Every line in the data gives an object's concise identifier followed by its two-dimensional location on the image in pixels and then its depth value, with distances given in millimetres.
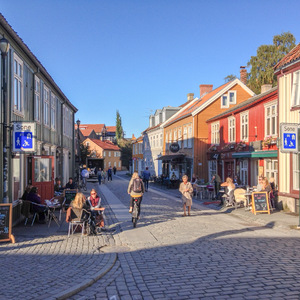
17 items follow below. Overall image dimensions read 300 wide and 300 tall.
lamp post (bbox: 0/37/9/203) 9305
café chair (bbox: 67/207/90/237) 10586
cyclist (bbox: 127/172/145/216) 12359
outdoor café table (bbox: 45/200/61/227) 12453
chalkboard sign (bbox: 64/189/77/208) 15328
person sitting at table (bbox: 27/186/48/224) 12172
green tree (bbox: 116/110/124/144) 122225
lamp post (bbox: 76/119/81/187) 31922
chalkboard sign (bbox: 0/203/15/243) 9242
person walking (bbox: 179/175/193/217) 14484
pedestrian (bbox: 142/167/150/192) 29203
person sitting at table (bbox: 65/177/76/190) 19078
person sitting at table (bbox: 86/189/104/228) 11273
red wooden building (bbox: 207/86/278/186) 18641
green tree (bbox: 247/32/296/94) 38781
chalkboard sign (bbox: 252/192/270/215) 15001
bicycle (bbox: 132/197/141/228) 12055
